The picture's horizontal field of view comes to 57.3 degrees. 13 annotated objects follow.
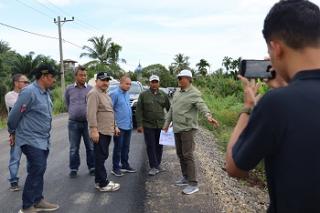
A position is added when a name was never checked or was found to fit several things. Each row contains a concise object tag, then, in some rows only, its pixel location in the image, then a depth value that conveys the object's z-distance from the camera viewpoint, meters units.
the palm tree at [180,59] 57.22
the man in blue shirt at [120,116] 5.26
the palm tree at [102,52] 34.20
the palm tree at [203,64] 57.81
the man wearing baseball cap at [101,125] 4.40
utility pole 22.67
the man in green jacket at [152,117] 5.43
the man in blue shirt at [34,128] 3.65
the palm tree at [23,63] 24.78
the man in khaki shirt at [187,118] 4.55
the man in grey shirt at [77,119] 5.20
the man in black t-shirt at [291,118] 1.11
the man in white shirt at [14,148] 4.61
